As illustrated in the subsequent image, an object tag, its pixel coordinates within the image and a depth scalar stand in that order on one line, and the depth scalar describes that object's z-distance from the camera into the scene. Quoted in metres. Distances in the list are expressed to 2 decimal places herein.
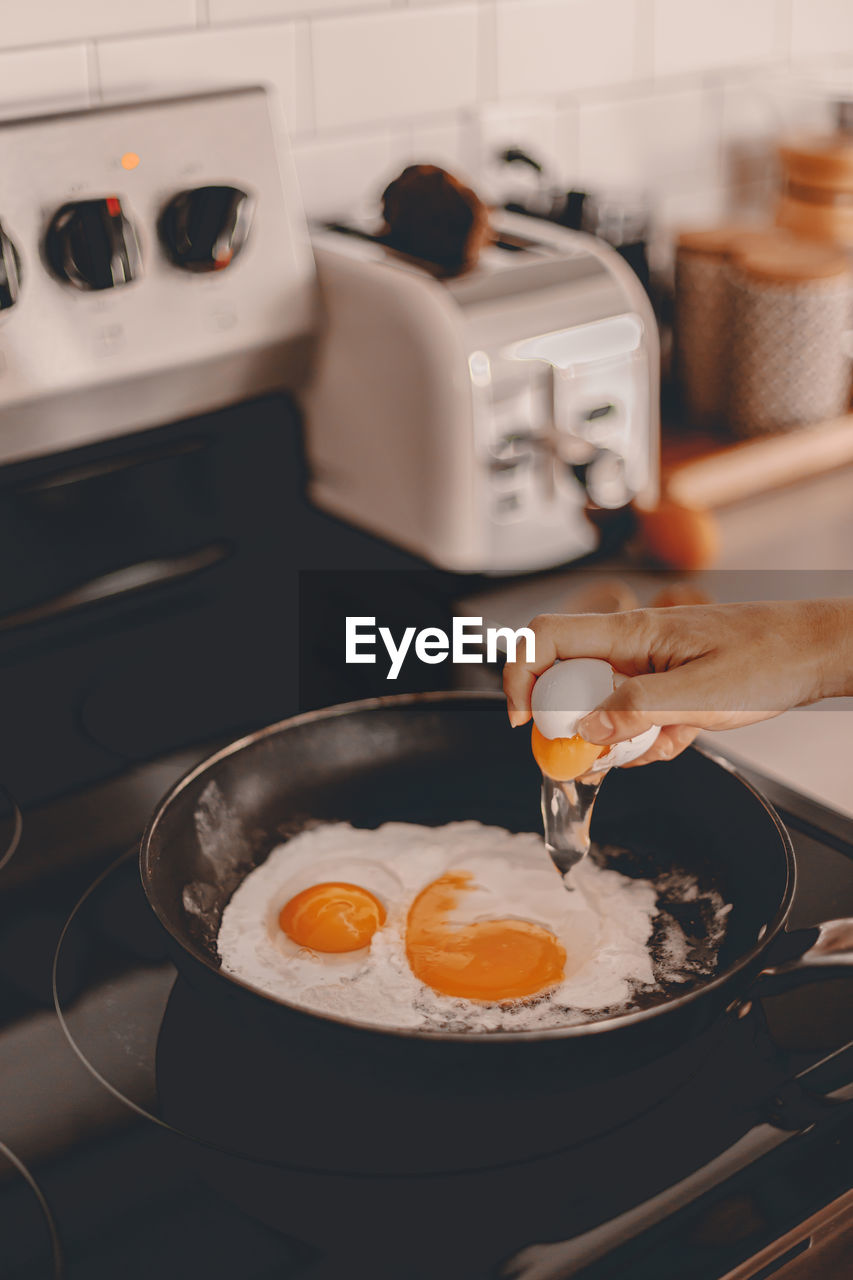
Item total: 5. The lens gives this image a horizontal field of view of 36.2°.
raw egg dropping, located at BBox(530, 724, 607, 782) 0.68
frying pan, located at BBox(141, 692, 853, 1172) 0.53
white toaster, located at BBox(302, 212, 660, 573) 0.98
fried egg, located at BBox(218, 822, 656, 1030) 0.63
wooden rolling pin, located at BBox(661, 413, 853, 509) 1.23
